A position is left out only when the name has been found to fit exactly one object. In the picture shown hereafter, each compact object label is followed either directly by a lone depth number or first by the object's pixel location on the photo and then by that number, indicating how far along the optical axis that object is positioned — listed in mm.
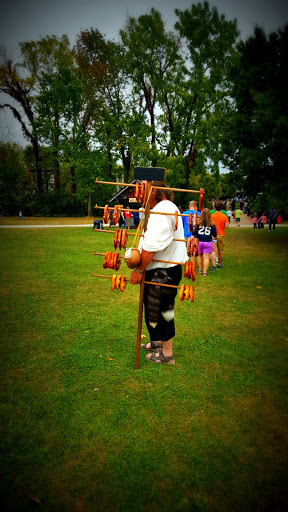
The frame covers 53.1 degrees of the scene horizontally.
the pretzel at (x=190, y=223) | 3324
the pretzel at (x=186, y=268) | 3373
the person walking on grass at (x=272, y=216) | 22752
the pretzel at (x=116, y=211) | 3406
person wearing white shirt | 3240
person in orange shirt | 9130
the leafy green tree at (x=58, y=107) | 34000
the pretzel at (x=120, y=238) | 3486
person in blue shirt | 10109
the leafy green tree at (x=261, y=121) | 13781
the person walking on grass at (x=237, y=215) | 26259
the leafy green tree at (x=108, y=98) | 32188
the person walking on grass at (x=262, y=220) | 24206
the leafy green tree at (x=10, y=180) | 37188
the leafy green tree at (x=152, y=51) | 28406
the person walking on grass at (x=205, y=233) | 7988
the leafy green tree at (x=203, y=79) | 27766
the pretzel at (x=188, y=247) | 3306
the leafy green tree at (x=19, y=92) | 35281
